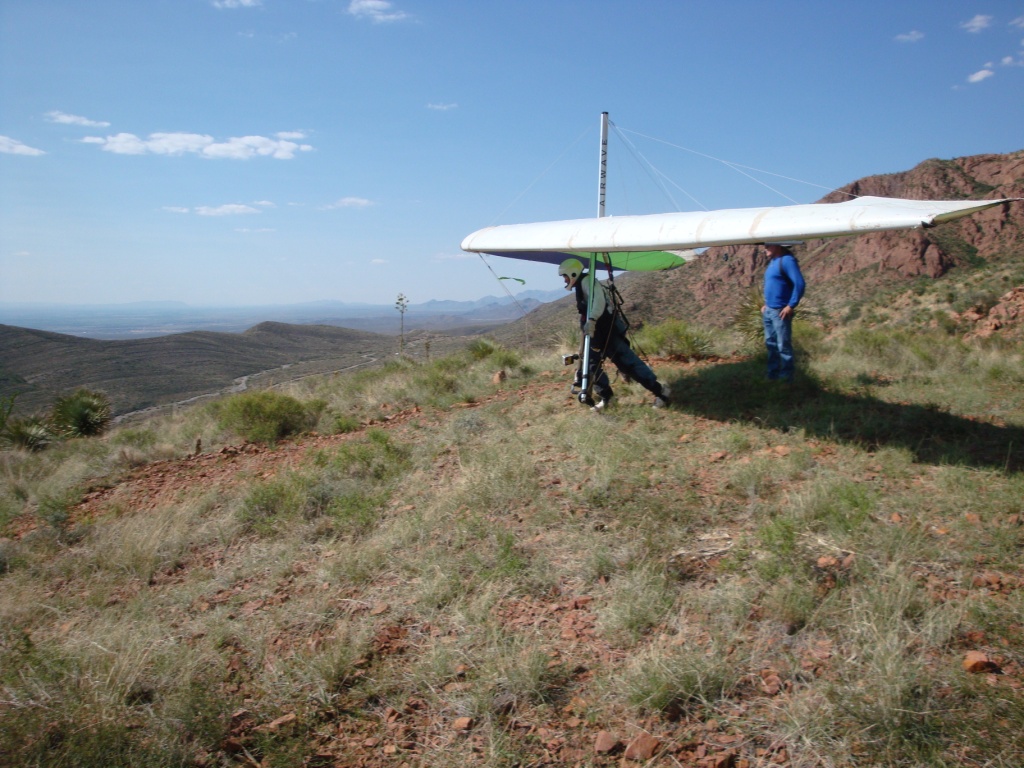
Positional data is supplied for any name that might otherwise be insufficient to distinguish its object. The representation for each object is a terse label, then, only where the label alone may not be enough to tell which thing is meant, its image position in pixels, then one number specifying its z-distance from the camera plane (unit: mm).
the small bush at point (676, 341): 10141
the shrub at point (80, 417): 12055
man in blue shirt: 6750
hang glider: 4762
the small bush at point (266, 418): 9016
